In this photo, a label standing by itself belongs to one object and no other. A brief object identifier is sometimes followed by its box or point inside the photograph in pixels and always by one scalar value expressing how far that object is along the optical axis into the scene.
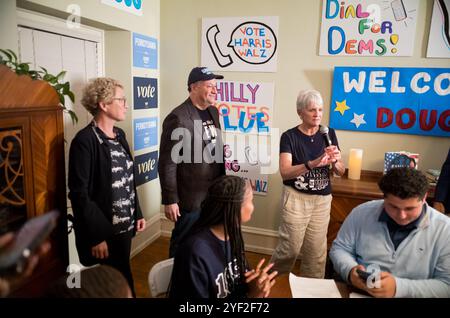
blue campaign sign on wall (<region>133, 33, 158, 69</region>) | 2.70
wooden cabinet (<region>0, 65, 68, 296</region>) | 1.13
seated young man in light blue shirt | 1.15
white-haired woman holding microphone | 2.03
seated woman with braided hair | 1.05
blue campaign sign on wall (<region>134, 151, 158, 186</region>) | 2.91
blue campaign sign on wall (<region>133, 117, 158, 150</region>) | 2.85
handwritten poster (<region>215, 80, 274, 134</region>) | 2.94
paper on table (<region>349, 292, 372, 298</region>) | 1.16
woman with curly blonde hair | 1.54
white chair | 1.30
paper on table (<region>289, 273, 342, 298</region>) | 1.18
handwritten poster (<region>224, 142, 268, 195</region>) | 3.03
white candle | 2.62
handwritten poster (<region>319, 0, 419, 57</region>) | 2.52
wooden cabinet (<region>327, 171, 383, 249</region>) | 2.37
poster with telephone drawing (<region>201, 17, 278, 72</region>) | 2.84
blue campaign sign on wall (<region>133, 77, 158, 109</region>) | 2.77
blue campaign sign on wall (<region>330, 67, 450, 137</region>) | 2.53
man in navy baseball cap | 2.04
